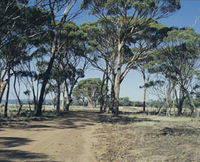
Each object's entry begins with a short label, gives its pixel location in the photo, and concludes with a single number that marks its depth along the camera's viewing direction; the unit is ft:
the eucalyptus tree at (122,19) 118.62
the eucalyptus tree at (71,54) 128.67
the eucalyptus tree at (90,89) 256.52
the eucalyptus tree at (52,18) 82.67
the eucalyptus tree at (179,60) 131.54
